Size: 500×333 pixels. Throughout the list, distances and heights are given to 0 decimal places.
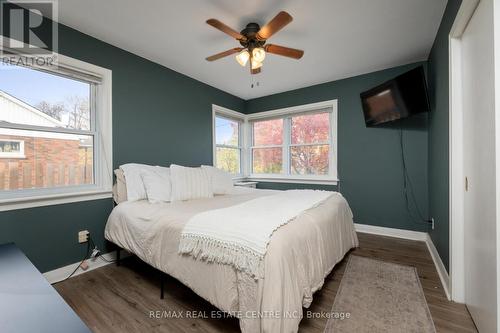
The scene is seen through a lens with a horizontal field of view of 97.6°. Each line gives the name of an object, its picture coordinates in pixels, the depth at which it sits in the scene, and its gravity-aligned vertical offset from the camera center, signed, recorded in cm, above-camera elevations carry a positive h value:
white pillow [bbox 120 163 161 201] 233 -16
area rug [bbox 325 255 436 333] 147 -106
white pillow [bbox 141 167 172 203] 230 -20
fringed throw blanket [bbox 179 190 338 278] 122 -41
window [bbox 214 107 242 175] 414 +52
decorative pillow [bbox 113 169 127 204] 238 -23
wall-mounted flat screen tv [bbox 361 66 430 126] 260 +88
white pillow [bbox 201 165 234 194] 294 -20
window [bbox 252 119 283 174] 442 +42
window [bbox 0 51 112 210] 194 +36
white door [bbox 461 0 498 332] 122 -1
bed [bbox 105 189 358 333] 117 -64
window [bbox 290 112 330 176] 387 +41
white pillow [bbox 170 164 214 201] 246 -19
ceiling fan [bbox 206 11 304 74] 186 +115
